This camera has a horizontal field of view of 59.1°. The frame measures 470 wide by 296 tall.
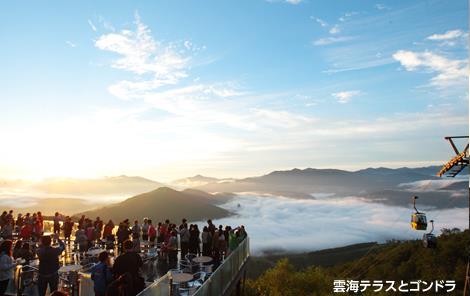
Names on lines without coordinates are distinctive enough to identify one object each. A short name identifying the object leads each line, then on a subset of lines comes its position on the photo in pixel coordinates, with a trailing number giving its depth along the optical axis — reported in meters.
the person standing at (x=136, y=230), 17.39
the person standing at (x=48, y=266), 9.75
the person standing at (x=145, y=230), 18.53
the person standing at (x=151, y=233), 18.19
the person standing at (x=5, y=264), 9.22
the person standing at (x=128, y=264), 8.20
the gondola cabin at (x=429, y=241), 26.81
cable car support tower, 28.49
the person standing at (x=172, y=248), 16.61
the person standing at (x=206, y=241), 16.91
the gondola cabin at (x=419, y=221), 26.36
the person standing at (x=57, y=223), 20.14
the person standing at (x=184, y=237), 16.89
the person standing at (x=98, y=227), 18.11
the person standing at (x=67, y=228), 20.11
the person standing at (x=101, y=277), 8.45
